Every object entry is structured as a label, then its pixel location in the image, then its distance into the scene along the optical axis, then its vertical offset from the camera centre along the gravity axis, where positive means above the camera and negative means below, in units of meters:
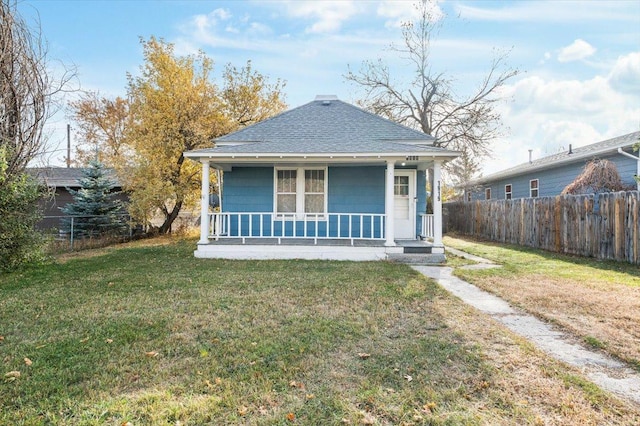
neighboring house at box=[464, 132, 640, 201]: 12.05 +1.91
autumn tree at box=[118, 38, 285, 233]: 14.16 +3.70
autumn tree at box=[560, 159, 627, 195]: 11.63 +1.16
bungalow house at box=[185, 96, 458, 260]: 10.34 +0.69
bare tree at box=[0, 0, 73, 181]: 6.48 +2.43
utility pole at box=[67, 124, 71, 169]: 27.65 +5.70
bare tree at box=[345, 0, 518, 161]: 19.50 +6.77
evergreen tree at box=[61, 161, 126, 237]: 14.03 +0.24
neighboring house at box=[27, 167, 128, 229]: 16.98 +0.96
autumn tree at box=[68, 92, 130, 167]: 27.42 +7.05
